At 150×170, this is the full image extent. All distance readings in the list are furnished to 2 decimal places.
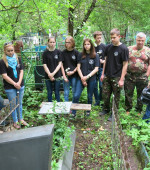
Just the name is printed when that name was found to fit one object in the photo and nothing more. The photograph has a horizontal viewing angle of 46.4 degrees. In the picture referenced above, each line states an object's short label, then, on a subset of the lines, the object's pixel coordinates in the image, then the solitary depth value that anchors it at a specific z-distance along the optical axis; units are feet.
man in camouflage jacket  12.87
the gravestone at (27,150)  4.66
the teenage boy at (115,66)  12.34
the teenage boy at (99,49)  15.68
